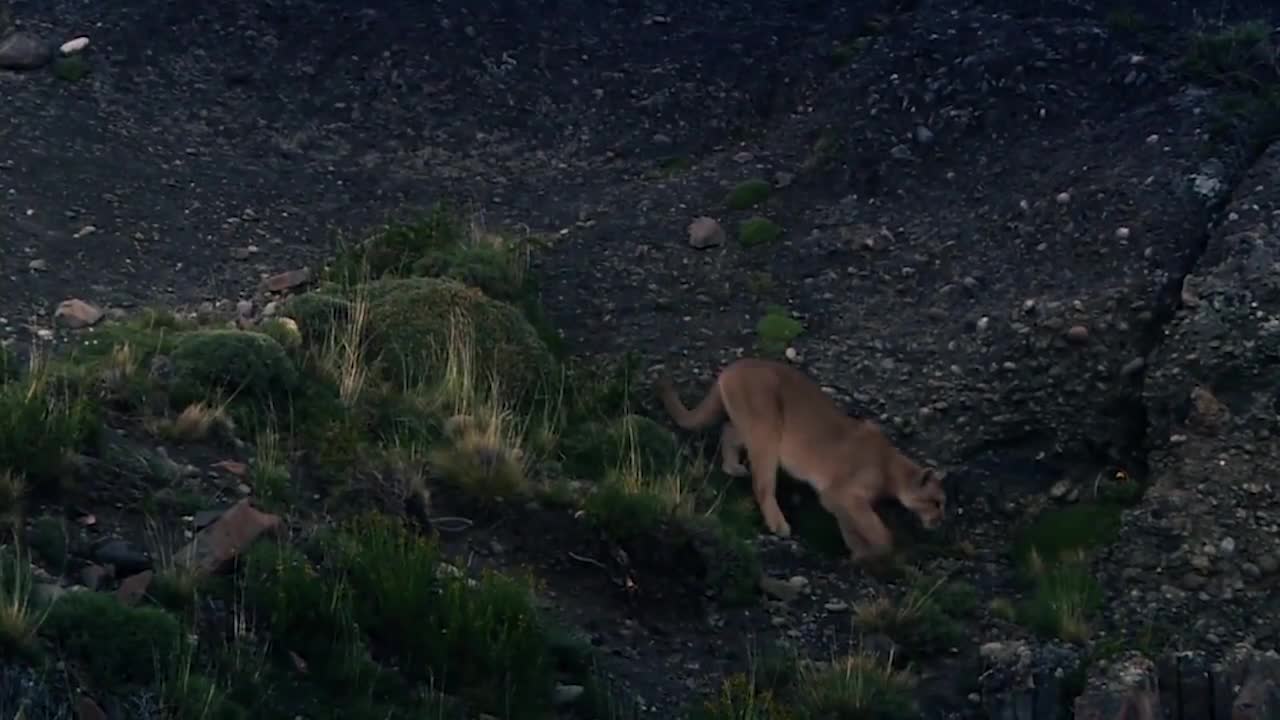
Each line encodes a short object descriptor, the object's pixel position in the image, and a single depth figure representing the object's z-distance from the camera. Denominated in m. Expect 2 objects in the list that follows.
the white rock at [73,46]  31.62
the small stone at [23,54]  31.25
